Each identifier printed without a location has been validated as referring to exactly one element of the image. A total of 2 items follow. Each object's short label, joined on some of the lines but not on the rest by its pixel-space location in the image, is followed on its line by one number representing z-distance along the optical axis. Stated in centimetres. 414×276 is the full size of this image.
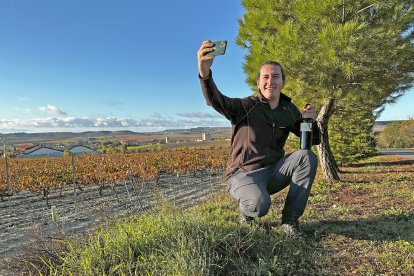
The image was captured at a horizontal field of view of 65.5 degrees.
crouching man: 260
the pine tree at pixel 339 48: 460
